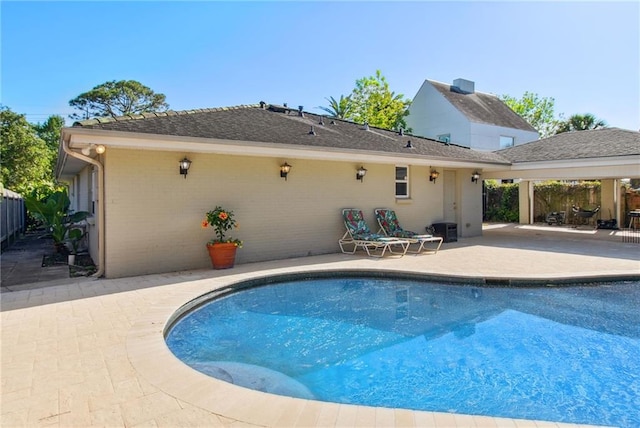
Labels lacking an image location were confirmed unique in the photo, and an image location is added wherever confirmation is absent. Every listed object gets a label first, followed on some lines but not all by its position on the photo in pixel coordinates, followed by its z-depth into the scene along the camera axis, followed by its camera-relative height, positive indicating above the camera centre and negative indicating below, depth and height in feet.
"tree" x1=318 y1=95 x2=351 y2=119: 111.14 +30.23
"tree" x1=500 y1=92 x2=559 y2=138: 129.29 +33.82
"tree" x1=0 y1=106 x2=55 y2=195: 79.41 +12.61
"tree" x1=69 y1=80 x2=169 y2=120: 141.49 +41.78
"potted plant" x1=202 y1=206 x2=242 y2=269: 29.30 -2.39
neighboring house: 83.05 +21.49
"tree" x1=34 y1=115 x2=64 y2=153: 137.28 +30.37
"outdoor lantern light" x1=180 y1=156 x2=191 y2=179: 29.09 +3.59
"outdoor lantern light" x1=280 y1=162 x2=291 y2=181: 34.58 +3.88
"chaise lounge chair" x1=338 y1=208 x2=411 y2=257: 35.99 -2.58
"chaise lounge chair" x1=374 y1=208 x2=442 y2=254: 39.34 -1.55
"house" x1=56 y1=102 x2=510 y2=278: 26.81 +2.94
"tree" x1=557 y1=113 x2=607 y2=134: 105.91 +24.75
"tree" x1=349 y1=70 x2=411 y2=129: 103.76 +30.28
